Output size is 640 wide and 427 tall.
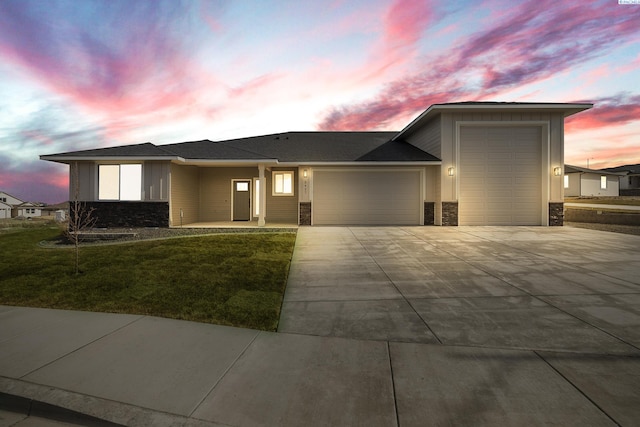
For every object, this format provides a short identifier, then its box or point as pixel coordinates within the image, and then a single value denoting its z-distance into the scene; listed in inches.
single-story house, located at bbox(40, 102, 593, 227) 551.5
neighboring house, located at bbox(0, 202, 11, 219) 2592.5
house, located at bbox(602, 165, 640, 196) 1571.1
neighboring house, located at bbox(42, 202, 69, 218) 2599.4
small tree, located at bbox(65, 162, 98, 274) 534.4
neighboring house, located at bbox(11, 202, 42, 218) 2762.8
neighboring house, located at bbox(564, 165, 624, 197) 1354.6
